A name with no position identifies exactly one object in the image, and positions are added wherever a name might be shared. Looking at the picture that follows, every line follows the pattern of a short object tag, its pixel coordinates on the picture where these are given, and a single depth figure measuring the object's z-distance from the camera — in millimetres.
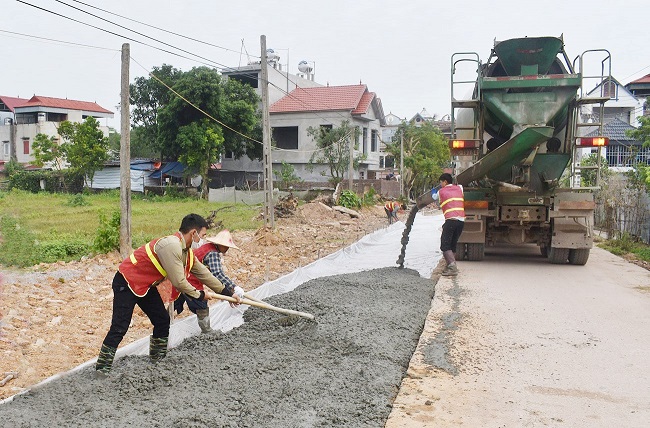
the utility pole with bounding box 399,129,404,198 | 32581
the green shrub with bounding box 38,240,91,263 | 10508
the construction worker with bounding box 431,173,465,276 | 8727
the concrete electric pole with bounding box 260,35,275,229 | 13570
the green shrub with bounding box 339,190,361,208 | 24094
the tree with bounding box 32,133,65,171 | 33572
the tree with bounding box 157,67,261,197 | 27375
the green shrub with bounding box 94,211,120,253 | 10156
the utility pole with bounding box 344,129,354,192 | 26188
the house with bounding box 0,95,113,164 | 42094
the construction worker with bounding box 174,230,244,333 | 5438
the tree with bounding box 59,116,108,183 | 31469
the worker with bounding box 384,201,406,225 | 19331
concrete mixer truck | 9062
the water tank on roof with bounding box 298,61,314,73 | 37531
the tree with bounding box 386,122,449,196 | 34500
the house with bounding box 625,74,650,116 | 36375
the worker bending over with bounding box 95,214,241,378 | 4395
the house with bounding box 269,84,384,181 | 31891
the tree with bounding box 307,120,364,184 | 29094
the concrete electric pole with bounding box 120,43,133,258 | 9773
